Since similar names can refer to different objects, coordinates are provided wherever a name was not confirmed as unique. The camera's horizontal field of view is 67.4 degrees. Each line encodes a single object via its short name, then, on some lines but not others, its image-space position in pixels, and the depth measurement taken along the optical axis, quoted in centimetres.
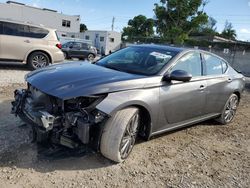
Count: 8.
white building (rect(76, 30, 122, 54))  2541
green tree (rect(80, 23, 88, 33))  4793
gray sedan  223
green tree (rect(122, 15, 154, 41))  3752
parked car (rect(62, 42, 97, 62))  1330
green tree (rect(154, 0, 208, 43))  1937
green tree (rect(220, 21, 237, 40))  4484
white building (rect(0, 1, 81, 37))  2638
